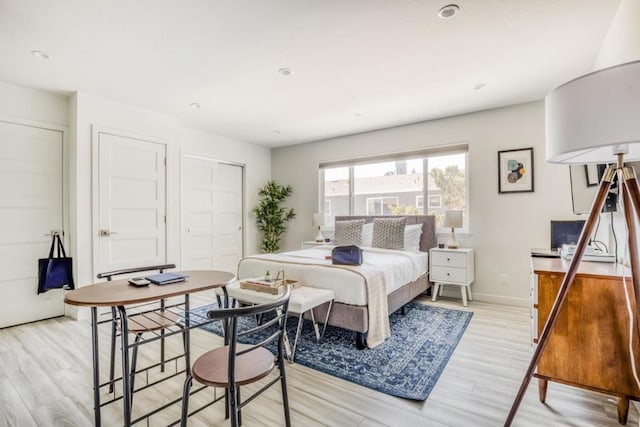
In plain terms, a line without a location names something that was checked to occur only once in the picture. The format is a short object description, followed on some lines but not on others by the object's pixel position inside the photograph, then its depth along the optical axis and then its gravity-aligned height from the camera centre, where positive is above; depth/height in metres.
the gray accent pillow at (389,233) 4.09 -0.24
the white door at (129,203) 3.78 +0.19
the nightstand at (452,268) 3.87 -0.69
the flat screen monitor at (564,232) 3.12 -0.19
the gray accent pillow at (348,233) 4.46 -0.25
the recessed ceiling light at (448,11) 2.08 +1.39
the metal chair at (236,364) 1.25 -0.69
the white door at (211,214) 4.95 +0.05
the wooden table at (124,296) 1.45 -0.38
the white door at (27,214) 3.34 +0.05
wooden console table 1.61 -0.66
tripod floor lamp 1.11 +0.32
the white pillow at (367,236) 4.50 -0.30
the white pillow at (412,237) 4.16 -0.30
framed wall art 3.85 +0.55
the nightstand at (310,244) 5.21 -0.47
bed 2.63 -0.63
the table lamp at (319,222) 5.28 -0.10
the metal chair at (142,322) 1.83 -0.65
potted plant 5.91 +0.04
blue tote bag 3.36 -0.59
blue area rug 2.13 -1.13
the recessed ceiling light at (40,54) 2.70 +1.45
